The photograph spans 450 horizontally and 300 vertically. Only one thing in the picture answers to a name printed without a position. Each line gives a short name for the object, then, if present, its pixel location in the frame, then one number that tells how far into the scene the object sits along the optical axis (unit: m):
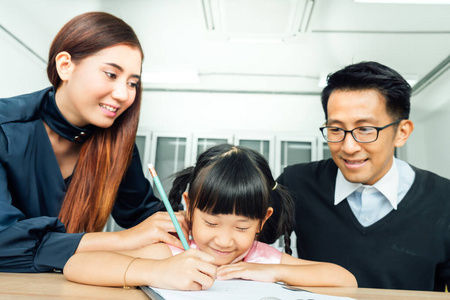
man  1.25
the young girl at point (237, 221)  0.83
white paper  0.56
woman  0.97
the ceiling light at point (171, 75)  4.17
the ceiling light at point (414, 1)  2.54
